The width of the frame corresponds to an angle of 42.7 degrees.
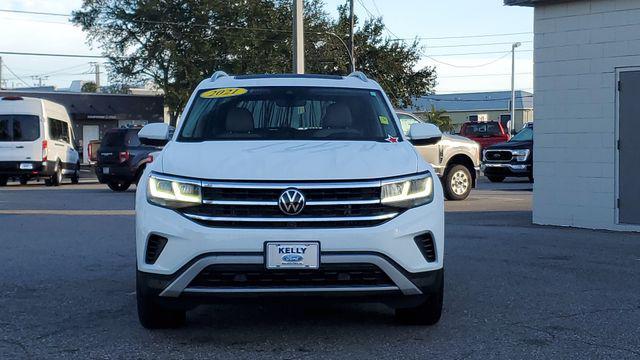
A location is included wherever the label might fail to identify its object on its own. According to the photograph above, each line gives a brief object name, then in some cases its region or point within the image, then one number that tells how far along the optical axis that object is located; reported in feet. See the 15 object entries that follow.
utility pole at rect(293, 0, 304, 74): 75.66
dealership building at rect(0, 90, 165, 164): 169.78
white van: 82.28
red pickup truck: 111.14
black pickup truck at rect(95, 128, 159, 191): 68.64
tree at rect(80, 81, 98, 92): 299.58
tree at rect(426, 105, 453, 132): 188.78
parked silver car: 56.29
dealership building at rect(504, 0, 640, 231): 38.11
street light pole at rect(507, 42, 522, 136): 189.37
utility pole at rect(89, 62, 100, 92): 298.47
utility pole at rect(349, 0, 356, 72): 116.29
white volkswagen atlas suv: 16.12
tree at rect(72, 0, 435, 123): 152.15
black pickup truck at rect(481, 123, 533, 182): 72.59
